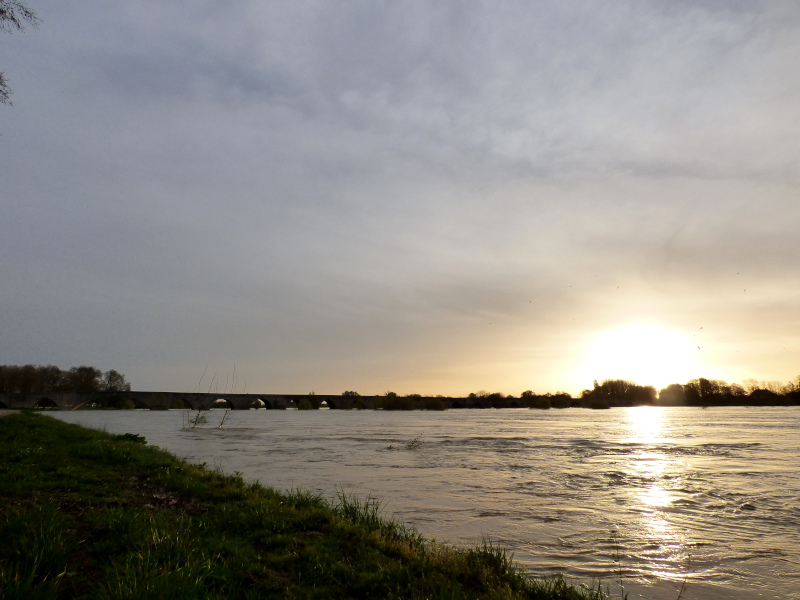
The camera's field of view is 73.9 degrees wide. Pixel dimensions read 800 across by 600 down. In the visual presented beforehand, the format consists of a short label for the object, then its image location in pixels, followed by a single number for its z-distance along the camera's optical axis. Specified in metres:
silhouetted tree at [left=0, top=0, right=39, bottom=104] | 13.57
